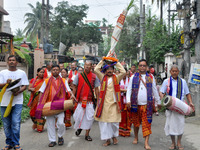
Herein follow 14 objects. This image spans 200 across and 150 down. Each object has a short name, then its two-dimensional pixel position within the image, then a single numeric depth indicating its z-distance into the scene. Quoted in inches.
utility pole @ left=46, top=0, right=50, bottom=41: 1036.7
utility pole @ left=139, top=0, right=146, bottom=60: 855.9
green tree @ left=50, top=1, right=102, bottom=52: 1806.1
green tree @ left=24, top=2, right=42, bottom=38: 2361.0
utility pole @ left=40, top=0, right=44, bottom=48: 938.7
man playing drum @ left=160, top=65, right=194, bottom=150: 229.0
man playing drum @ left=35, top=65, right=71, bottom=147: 242.7
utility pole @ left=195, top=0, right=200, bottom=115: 372.3
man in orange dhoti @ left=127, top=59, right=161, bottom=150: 241.6
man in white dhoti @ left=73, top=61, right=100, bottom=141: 271.0
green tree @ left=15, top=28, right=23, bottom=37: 3530.5
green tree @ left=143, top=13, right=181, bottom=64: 813.0
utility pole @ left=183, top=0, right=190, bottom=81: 415.1
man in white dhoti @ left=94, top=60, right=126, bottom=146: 248.1
